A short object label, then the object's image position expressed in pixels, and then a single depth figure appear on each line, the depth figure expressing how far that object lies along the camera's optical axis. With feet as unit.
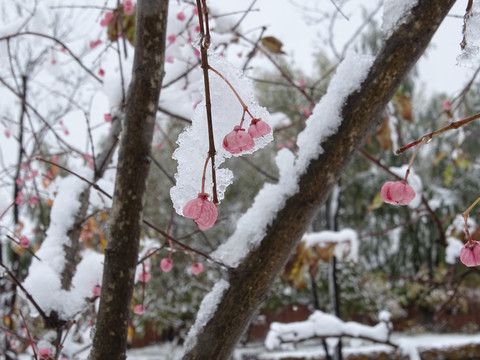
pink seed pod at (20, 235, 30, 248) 3.66
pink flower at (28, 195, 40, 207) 4.86
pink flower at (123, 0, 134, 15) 4.26
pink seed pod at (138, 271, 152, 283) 3.01
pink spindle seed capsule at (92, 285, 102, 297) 3.09
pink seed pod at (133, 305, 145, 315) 3.48
